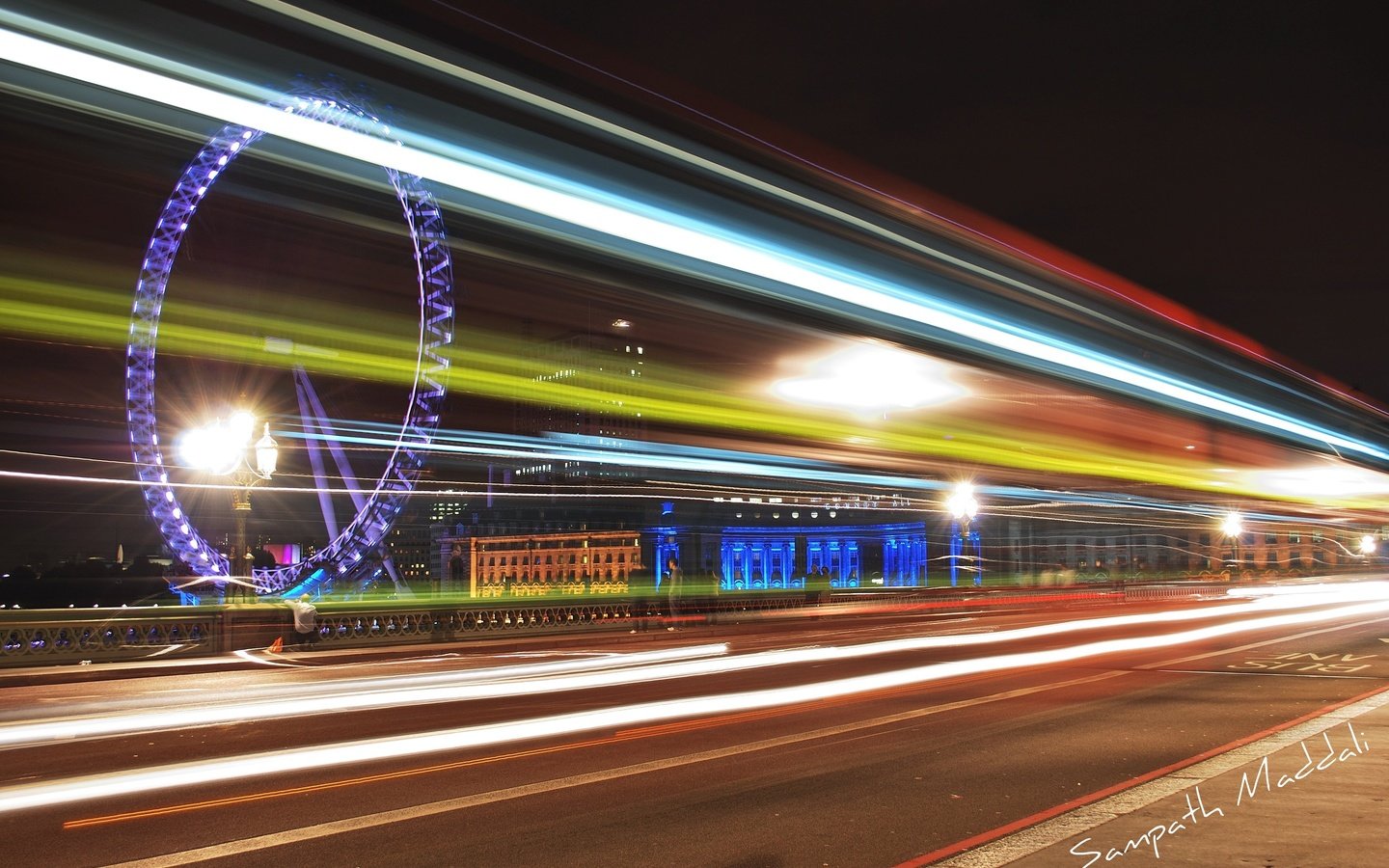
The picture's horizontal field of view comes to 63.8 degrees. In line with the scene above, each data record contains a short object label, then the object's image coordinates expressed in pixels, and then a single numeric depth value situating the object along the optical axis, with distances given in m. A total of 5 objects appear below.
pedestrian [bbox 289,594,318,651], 24.39
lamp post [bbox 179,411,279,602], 22.20
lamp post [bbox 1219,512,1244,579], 62.53
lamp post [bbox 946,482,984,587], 38.53
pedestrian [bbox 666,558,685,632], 32.55
